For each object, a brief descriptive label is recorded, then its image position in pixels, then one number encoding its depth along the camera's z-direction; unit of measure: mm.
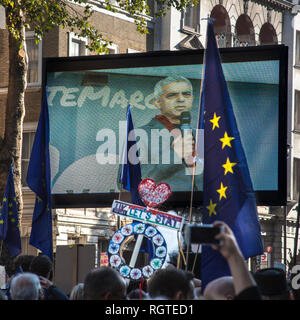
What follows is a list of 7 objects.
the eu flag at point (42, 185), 13562
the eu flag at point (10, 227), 15102
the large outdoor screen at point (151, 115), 20562
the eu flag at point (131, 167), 15641
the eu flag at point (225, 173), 8750
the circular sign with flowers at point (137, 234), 11508
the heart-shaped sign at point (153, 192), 14398
